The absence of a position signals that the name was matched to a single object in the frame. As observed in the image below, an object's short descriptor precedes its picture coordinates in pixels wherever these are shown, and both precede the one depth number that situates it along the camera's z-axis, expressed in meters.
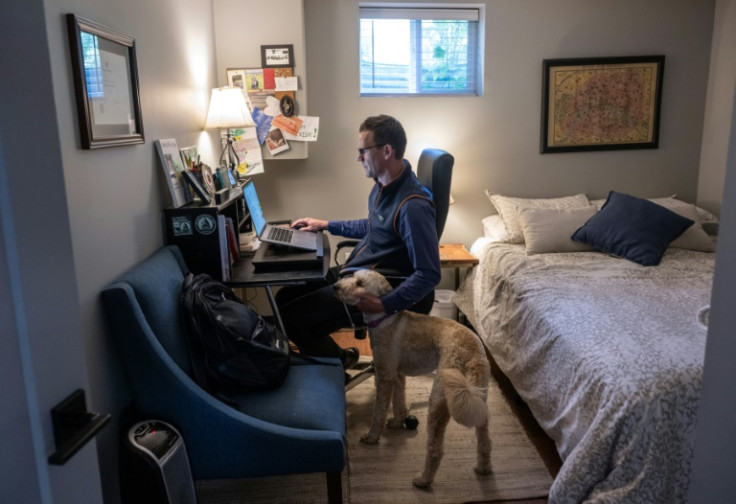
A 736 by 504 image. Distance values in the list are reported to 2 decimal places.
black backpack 1.80
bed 1.74
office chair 2.61
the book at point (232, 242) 2.46
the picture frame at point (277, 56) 3.33
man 2.27
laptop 2.55
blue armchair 1.61
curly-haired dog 1.95
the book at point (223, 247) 2.20
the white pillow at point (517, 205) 3.52
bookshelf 2.18
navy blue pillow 3.12
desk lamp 2.79
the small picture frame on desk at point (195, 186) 2.31
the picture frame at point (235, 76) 3.36
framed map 3.72
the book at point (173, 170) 2.17
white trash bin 3.63
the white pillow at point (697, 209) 3.60
